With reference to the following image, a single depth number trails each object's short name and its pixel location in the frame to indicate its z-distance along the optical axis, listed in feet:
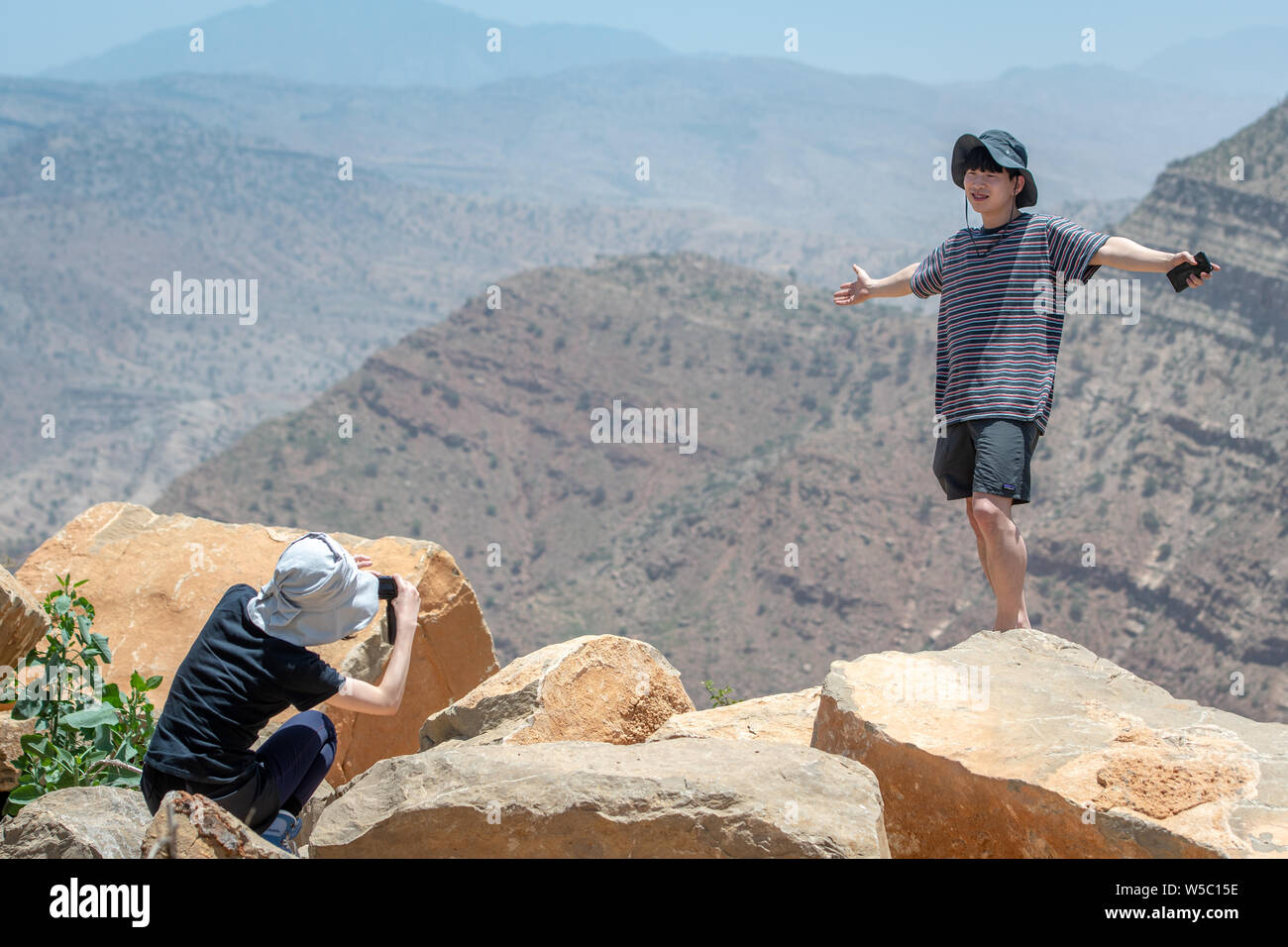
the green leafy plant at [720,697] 22.67
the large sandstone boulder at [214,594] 22.94
